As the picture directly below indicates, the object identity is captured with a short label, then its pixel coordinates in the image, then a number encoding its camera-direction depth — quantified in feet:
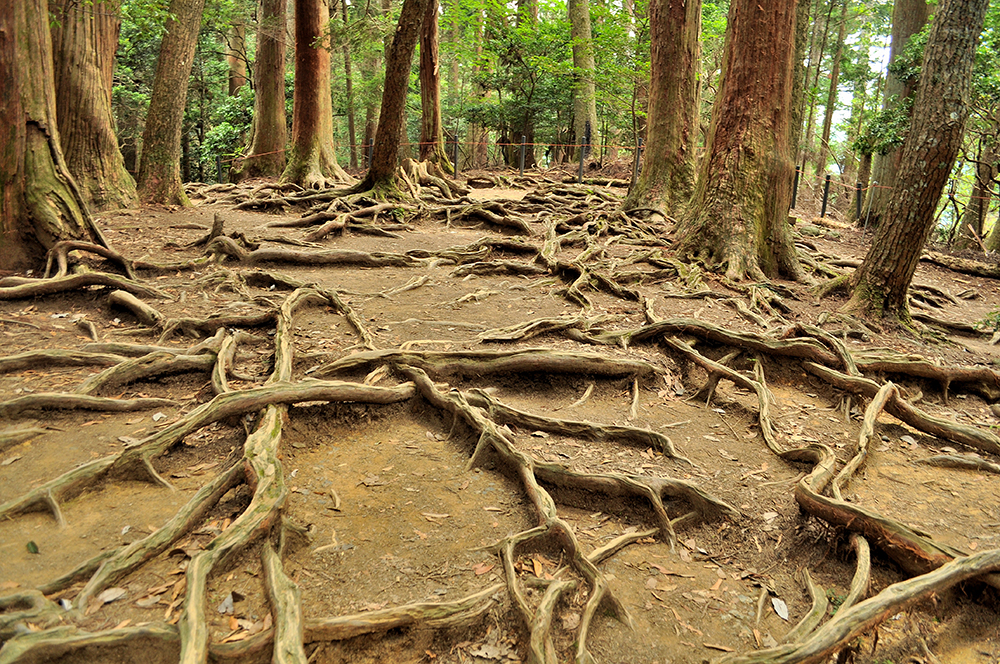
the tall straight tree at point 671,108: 33.73
